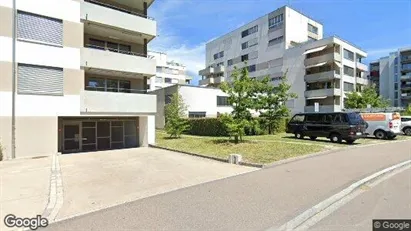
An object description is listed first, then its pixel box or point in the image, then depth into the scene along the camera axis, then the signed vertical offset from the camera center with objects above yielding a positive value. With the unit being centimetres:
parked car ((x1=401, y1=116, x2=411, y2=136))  2627 -84
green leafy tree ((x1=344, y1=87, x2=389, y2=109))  4053 +239
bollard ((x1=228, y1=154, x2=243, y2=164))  1165 -183
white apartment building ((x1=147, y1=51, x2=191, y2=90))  7275 +1201
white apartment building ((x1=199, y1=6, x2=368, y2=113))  4597 +1093
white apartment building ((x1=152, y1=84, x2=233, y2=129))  3356 +200
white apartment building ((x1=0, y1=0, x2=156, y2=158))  1413 +240
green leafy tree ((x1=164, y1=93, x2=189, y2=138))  2264 -29
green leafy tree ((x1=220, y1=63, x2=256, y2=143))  1692 +104
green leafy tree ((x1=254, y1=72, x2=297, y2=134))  2445 +108
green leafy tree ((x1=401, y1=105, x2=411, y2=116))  3661 +57
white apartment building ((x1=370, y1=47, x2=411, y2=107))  6925 +1051
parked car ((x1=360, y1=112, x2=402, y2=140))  2170 -64
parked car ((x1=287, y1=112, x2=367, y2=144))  1744 -69
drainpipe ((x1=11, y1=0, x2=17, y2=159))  1387 +81
